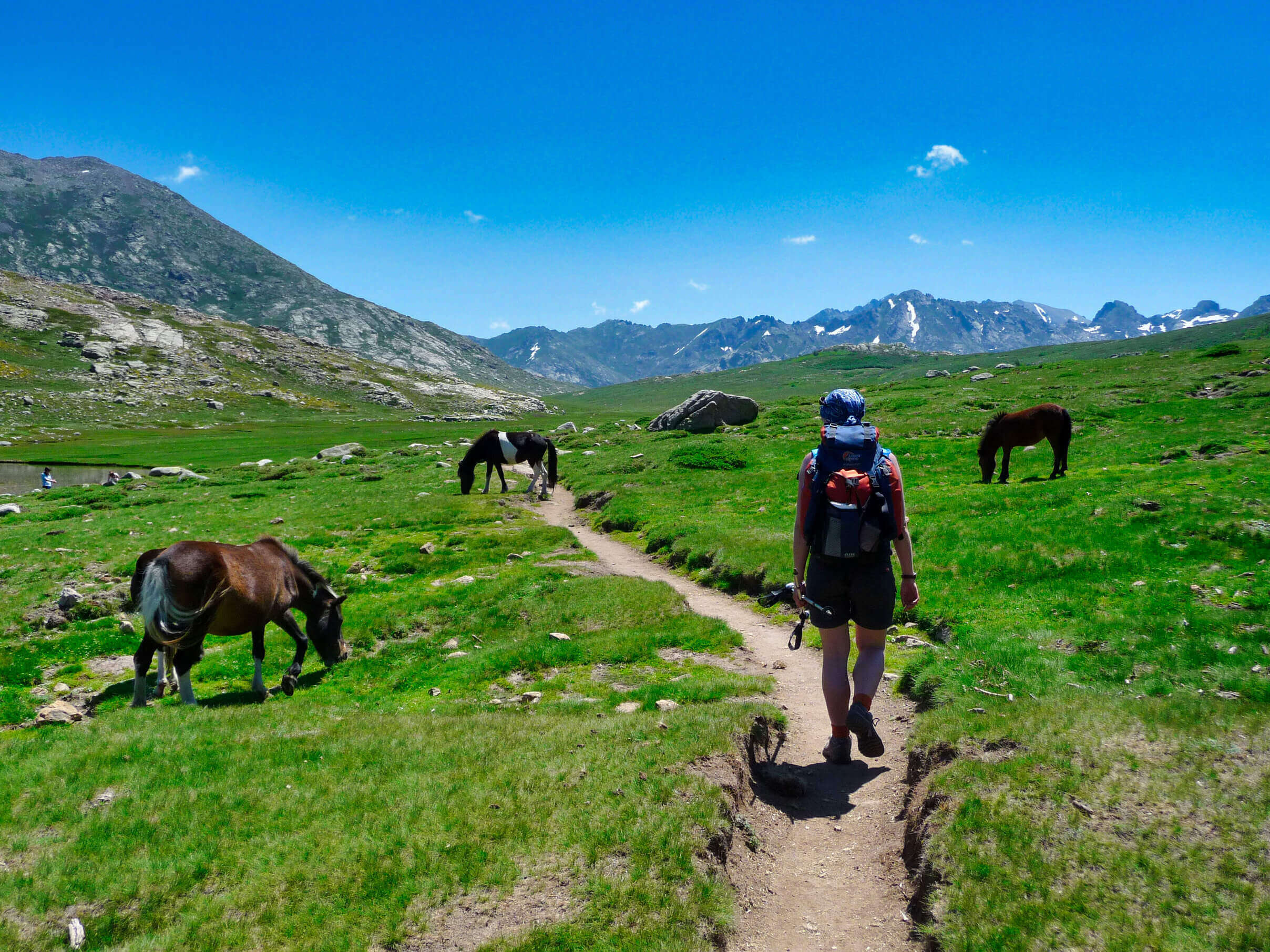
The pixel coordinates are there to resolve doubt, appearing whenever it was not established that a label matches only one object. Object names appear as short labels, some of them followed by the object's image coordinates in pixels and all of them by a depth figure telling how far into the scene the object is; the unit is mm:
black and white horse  35219
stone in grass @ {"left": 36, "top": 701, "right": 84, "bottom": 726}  11125
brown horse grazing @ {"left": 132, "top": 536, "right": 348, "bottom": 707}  10938
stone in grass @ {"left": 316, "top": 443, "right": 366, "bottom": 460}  59125
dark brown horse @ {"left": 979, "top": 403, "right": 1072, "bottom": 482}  27797
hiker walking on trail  7844
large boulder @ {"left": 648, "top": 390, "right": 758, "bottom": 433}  57406
